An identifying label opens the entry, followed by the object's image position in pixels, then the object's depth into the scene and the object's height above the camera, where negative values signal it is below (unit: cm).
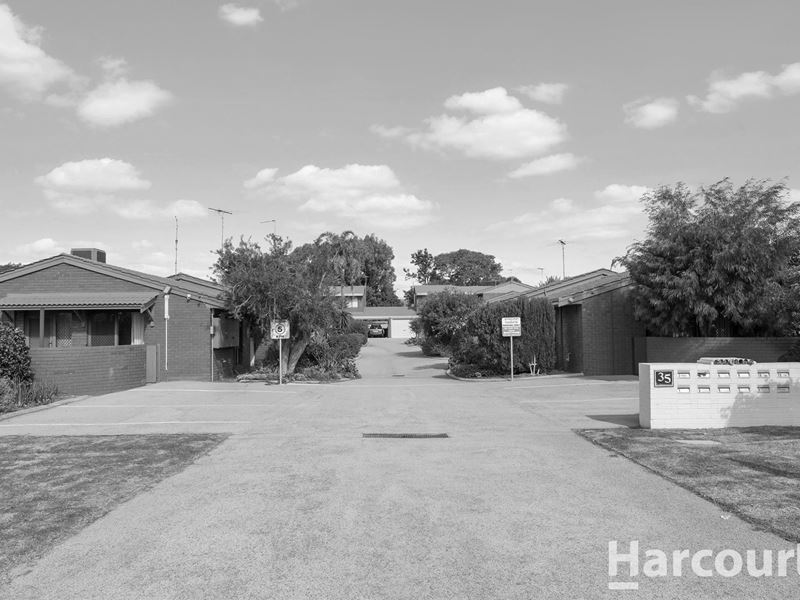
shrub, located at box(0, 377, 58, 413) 1577 -137
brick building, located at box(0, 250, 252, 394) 2334 +99
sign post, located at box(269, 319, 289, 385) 2306 +21
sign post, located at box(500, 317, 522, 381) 2495 +16
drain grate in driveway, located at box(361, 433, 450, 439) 1148 -182
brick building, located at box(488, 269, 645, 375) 2509 +1
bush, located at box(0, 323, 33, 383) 1719 -38
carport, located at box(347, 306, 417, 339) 8062 +200
